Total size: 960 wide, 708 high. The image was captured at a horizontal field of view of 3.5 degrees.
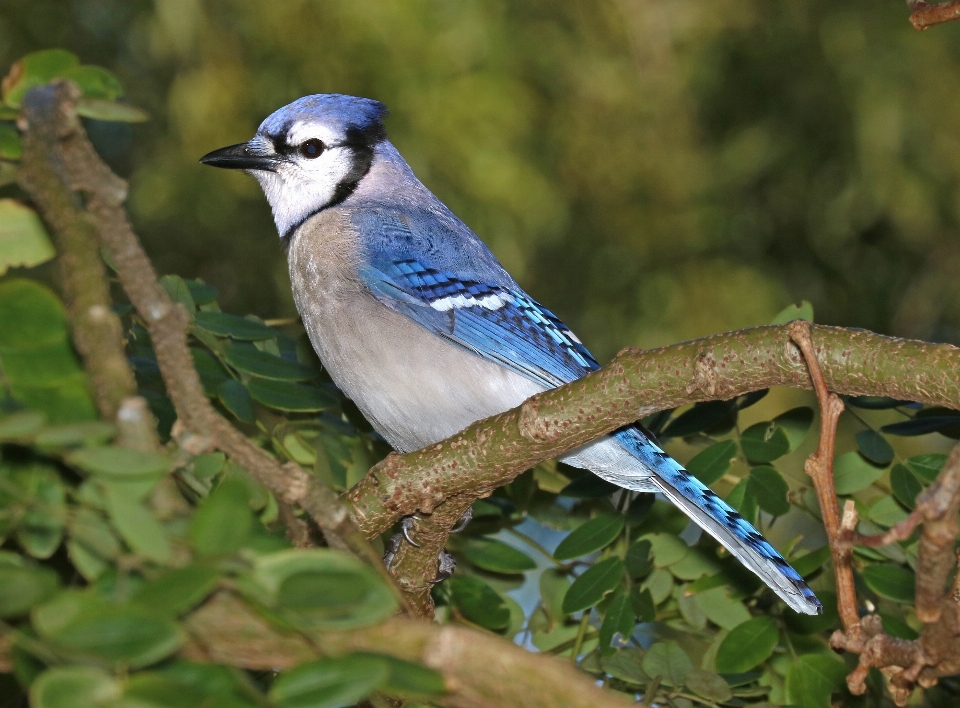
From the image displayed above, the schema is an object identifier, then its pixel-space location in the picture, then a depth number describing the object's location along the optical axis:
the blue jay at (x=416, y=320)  5.26
